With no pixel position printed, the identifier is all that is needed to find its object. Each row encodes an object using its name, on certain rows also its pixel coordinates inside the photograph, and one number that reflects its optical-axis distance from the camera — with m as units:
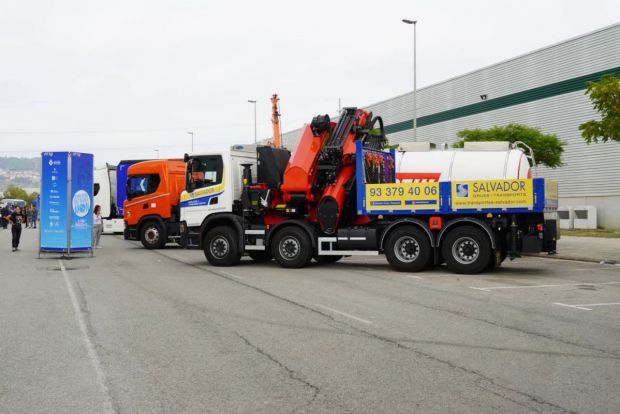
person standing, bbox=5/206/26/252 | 23.01
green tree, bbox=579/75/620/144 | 15.31
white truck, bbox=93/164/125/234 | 31.62
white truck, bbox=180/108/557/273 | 13.98
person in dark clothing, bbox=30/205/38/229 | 57.23
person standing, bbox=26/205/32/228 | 58.62
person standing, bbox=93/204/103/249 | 24.41
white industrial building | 34.18
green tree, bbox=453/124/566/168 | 28.94
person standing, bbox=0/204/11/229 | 45.82
